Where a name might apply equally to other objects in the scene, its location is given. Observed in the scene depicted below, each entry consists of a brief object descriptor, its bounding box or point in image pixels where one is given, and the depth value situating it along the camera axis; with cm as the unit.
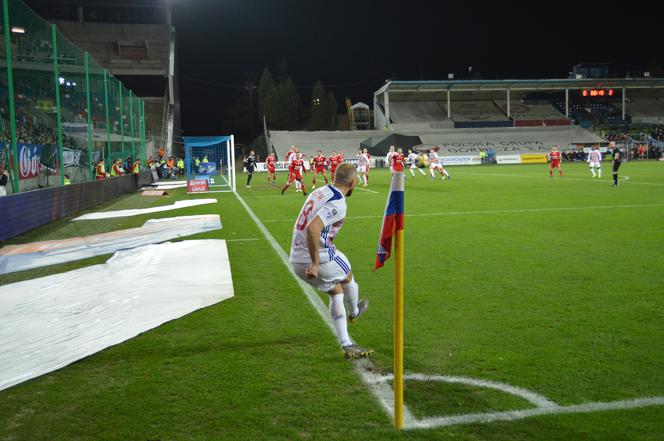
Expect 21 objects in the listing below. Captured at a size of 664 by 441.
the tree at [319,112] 7669
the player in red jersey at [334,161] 2785
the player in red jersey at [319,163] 2628
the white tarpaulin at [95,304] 502
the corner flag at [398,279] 341
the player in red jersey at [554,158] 2914
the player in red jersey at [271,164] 3069
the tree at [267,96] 7631
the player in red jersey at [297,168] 2334
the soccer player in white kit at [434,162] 2923
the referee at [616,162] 2178
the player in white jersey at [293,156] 2355
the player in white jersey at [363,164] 2855
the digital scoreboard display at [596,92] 6913
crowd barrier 1264
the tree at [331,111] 7681
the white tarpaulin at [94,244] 964
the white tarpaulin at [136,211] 1683
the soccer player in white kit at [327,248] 443
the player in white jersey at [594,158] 2854
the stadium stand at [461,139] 6122
